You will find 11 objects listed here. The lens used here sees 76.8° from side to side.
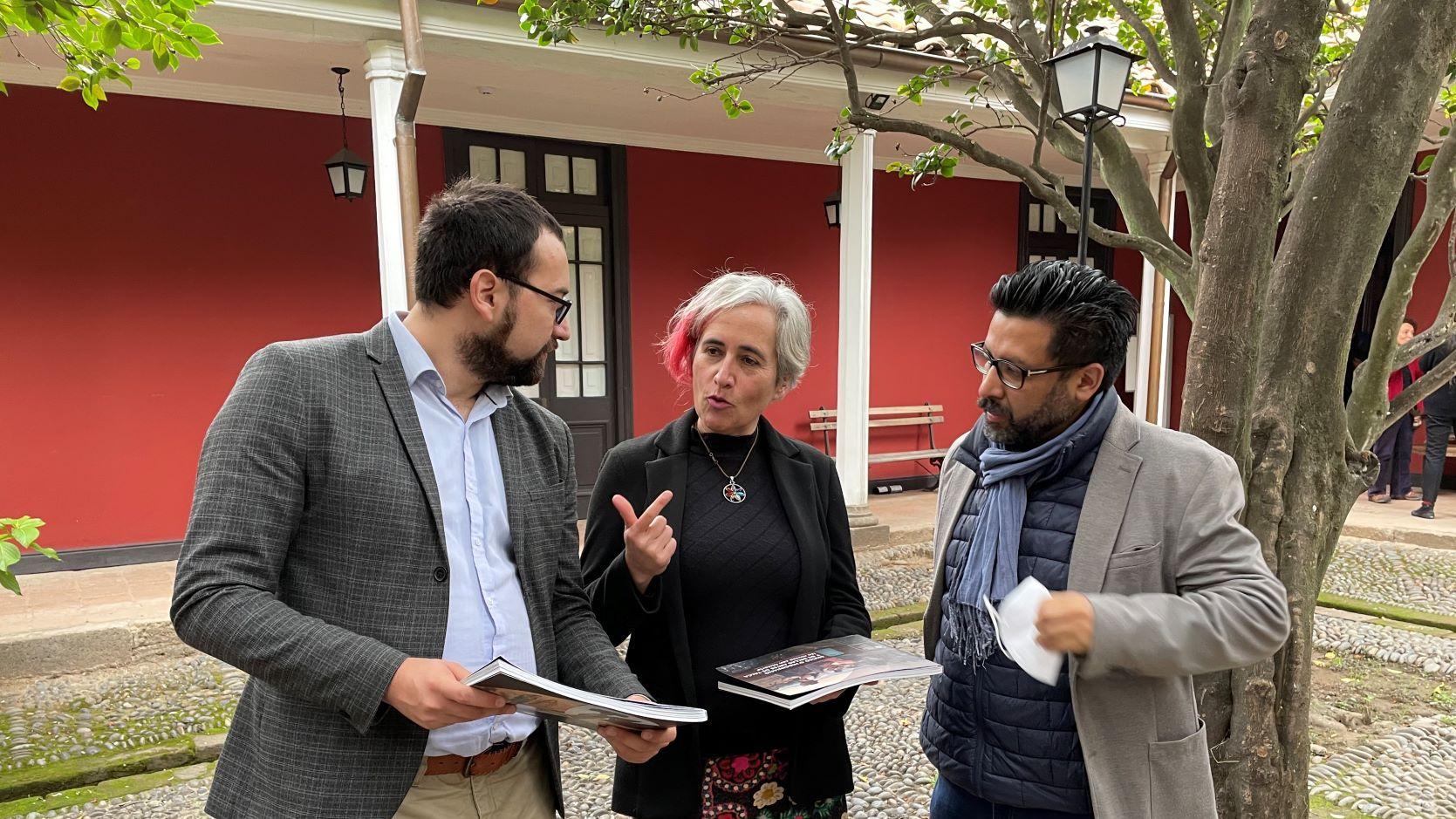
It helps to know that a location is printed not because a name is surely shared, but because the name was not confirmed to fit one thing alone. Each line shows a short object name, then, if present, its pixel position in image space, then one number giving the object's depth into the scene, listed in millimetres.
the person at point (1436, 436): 8688
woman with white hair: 2018
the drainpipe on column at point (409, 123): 5645
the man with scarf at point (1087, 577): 1593
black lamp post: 4359
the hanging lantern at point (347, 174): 6941
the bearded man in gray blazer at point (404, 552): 1367
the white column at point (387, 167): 5926
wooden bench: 10008
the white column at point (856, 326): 7949
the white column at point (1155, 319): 9625
